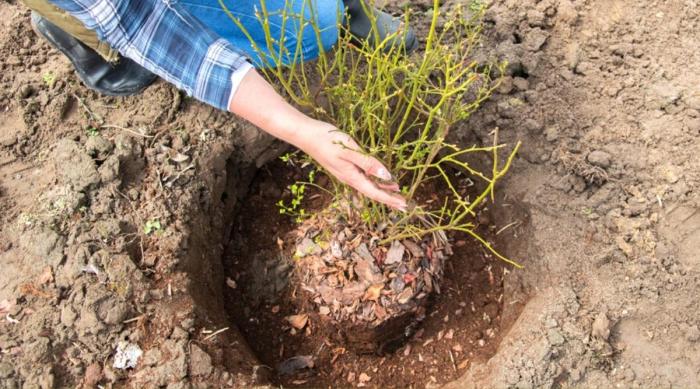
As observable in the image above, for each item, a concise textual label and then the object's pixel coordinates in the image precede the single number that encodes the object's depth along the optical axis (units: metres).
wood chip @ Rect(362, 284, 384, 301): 2.01
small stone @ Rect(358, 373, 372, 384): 2.07
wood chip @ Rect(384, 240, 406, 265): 2.02
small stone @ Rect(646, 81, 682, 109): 2.12
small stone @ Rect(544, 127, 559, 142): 2.12
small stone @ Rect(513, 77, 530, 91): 2.21
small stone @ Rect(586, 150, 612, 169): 2.04
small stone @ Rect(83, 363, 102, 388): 1.73
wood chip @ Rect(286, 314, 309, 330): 2.17
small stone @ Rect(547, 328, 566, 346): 1.80
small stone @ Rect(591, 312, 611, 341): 1.80
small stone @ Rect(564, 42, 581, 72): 2.24
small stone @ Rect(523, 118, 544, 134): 2.13
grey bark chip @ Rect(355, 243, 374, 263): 2.03
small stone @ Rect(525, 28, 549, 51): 2.28
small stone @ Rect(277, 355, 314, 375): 2.07
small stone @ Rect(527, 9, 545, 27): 2.33
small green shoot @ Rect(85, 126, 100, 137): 2.11
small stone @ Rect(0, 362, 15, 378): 1.70
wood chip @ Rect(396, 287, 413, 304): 2.01
